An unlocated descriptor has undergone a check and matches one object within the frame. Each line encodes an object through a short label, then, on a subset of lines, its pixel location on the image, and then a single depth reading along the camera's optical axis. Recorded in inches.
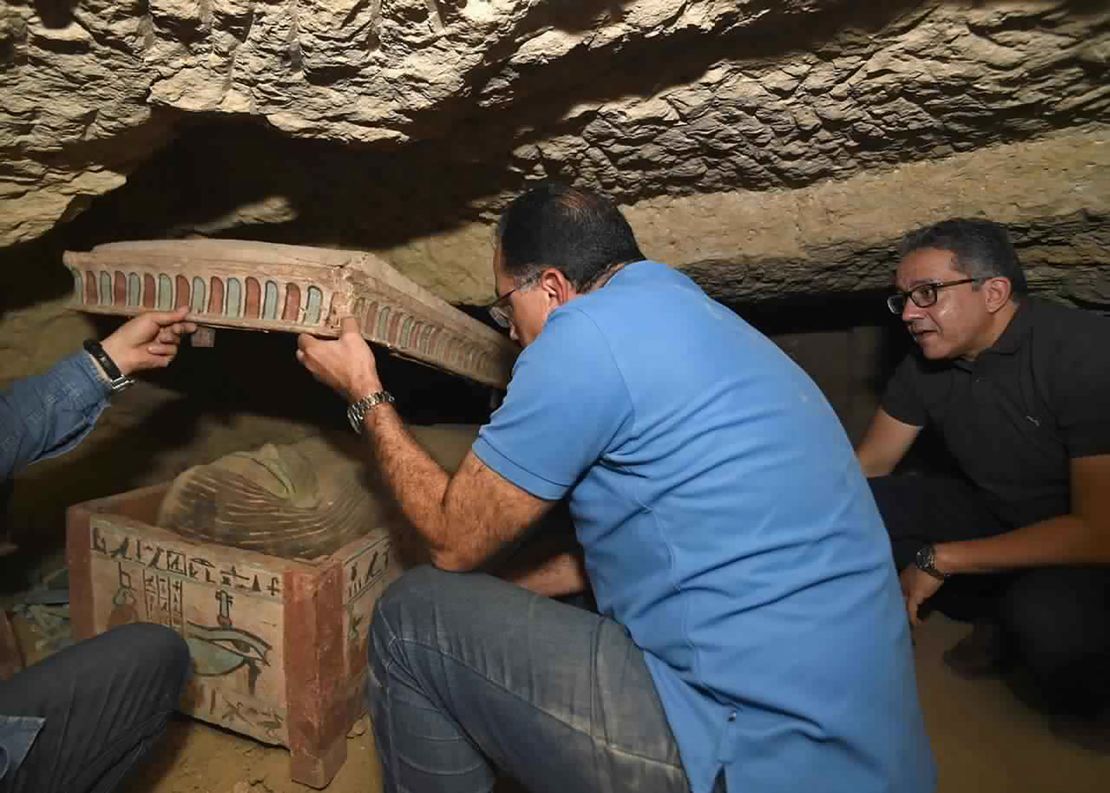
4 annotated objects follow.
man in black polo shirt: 67.7
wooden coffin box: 66.1
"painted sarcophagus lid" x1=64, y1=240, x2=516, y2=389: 60.6
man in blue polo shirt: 40.2
